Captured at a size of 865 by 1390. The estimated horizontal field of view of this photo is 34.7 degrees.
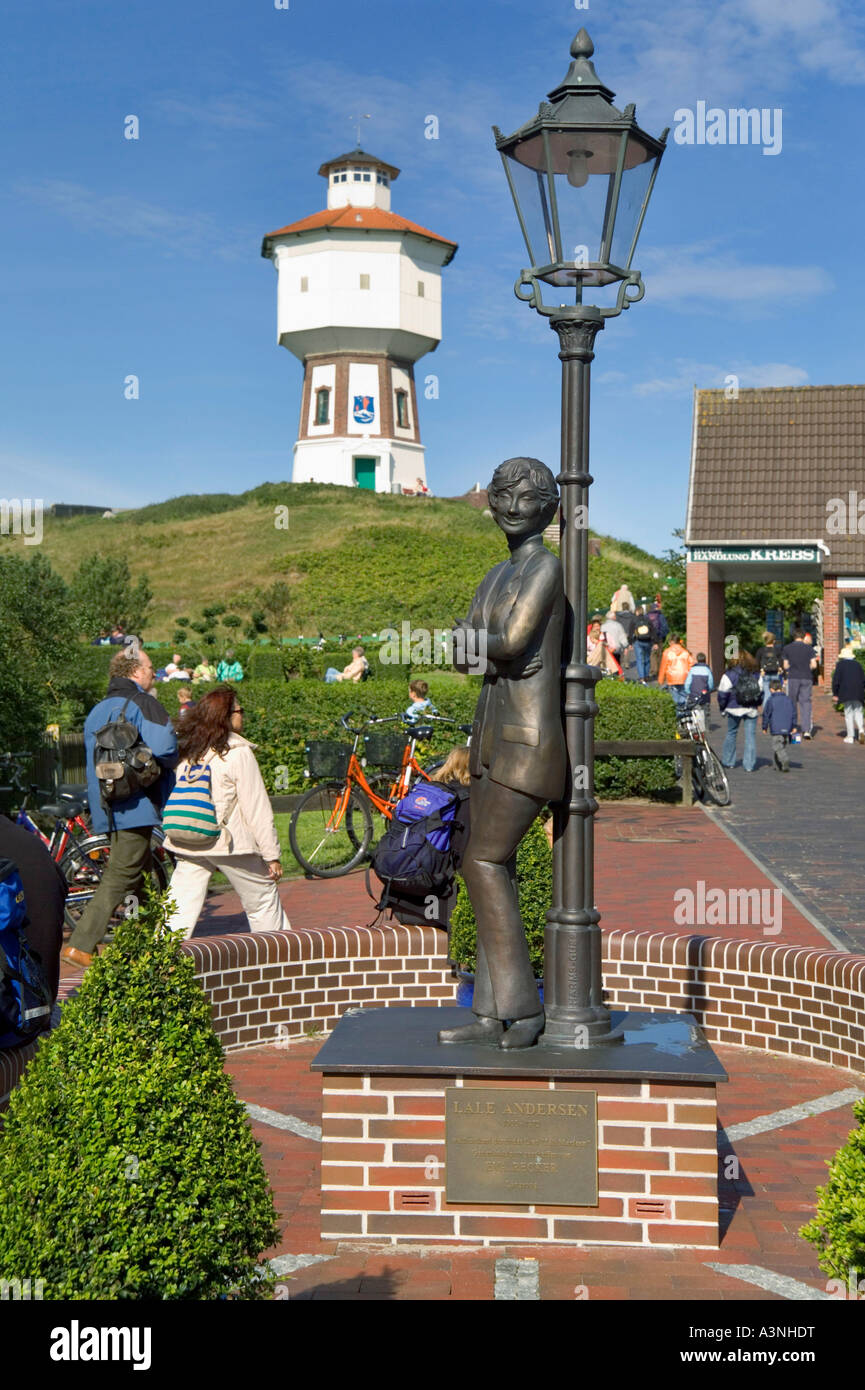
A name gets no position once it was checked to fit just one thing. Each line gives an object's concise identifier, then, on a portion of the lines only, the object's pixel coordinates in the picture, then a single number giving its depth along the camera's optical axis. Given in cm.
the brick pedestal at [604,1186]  460
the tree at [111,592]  4781
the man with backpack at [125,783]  809
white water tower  7331
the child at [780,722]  1972
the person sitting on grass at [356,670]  2366
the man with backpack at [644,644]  3056
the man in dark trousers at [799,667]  2317
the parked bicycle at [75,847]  968
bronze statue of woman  468
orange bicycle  1154
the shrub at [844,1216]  321
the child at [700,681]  2142
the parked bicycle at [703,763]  1630
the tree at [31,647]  1556
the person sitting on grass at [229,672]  2827
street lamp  488
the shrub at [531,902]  655
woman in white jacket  784
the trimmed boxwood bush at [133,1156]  298
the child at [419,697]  1393
